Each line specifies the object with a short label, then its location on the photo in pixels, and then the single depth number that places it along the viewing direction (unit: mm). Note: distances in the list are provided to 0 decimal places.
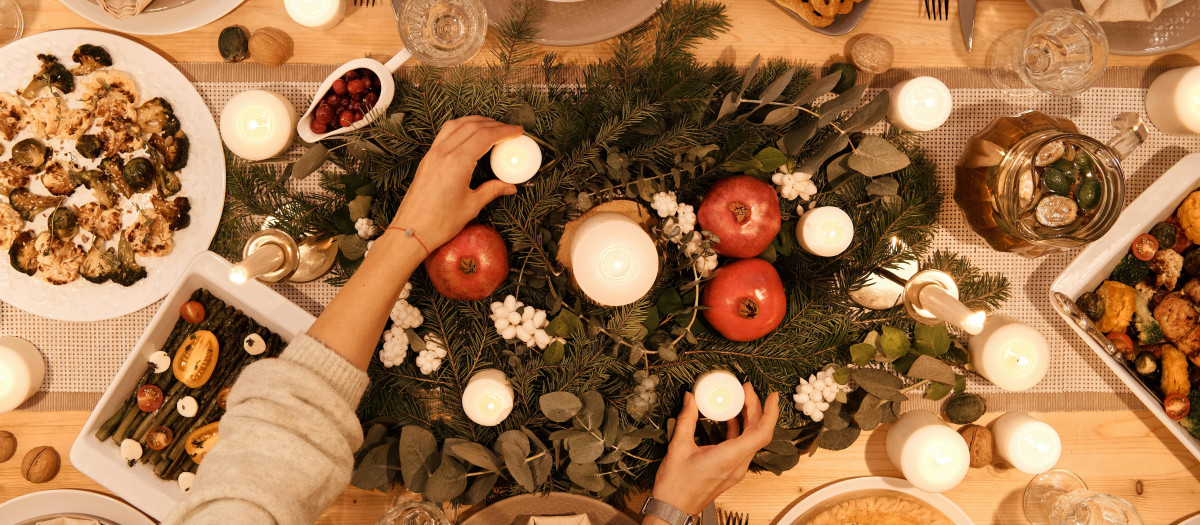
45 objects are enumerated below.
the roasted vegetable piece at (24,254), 1026
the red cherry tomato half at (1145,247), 1049
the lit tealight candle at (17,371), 1017
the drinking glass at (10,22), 1050
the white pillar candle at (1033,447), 1032
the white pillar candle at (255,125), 959
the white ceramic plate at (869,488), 1093
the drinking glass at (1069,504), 1060
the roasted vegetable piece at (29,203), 1023
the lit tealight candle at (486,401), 875
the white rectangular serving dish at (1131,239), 1027
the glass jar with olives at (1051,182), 903
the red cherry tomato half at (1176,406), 1037
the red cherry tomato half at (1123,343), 1053
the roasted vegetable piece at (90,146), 1022
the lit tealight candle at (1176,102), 1012
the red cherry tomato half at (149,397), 1017
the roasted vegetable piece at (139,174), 1019
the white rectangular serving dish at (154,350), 999
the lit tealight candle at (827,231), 891
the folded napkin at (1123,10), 1006
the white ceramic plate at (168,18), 1041
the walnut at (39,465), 1069
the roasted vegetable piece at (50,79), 1026
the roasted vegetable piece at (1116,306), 1040
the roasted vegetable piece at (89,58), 1029
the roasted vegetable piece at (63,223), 1021
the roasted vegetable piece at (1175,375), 1046
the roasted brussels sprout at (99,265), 1036
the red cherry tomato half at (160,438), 1017
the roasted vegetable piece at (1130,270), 1058
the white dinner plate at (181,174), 1037
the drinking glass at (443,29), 957
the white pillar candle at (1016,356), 973
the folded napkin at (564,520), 964
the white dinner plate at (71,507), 1067
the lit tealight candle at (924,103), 979
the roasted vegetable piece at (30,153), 1021
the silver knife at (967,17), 1064
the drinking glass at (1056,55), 991
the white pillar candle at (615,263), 734
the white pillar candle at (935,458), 993
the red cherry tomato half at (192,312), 1014
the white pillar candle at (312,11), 1021
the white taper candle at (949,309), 786
